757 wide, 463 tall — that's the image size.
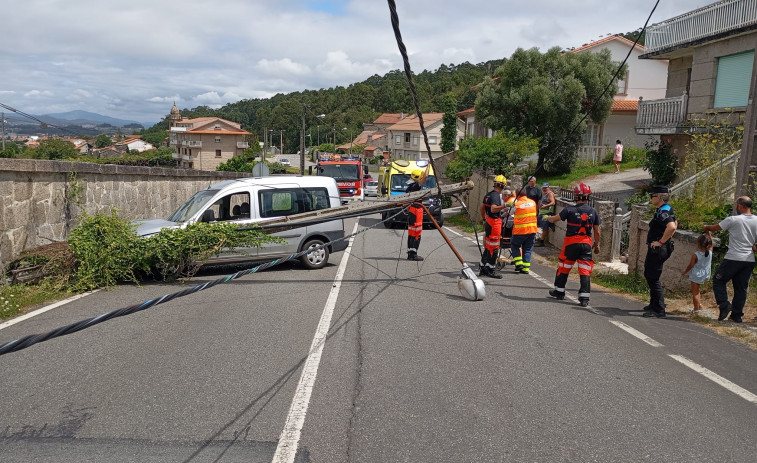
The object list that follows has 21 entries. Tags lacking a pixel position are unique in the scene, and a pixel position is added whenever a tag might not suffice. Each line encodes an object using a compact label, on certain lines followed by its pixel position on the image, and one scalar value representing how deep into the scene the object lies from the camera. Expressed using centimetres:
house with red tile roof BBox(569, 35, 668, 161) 3603
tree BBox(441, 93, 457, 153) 6494
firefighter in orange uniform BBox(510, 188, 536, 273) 1138
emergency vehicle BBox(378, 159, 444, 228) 2367
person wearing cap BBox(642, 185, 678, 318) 848
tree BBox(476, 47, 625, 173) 3016
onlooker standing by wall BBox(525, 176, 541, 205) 1344
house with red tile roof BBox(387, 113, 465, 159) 8800
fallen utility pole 923
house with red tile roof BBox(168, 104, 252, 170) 10394
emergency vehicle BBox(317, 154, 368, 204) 2722
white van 1095
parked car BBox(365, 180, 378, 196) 3691
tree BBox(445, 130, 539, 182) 2469
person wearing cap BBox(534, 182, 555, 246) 1395
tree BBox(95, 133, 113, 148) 14836
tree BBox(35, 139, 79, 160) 6406
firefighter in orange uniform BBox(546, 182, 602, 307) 898
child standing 851
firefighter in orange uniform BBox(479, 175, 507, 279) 1103
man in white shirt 800
